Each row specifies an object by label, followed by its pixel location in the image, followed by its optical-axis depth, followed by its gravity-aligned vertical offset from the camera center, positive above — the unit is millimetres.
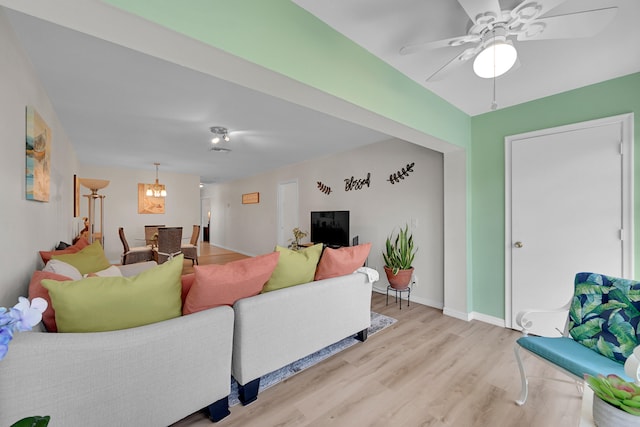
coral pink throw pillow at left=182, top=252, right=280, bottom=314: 1527 -426
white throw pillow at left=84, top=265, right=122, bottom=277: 2032 -486
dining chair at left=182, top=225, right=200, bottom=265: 5371 -807
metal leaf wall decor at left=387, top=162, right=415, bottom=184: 3715 +599
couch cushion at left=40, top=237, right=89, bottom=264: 2008 -336
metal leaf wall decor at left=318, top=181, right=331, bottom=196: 4998 +506
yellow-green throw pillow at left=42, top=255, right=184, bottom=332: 1195 -430
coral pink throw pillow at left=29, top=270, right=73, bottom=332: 1258 -416
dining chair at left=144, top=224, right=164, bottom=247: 5733 -447
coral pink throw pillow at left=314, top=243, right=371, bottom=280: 2258 -431
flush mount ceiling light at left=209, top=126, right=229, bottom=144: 3396 +1098
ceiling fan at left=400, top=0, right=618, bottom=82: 1220 +960
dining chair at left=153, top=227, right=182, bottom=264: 4699 -533
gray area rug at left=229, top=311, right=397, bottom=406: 1864 -1236
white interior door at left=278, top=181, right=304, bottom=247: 6223 +69
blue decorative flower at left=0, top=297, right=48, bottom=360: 560 -239
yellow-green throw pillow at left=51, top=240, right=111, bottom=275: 2086 -390
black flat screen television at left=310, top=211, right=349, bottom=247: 4327 -244
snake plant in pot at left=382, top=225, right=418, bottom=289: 3371 -606
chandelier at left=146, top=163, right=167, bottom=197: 6332 +565
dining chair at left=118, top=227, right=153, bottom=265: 4797 -791
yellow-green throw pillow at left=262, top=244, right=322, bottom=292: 1944 -429
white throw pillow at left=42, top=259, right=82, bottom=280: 1675 -371
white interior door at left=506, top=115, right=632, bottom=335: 2242 +32
